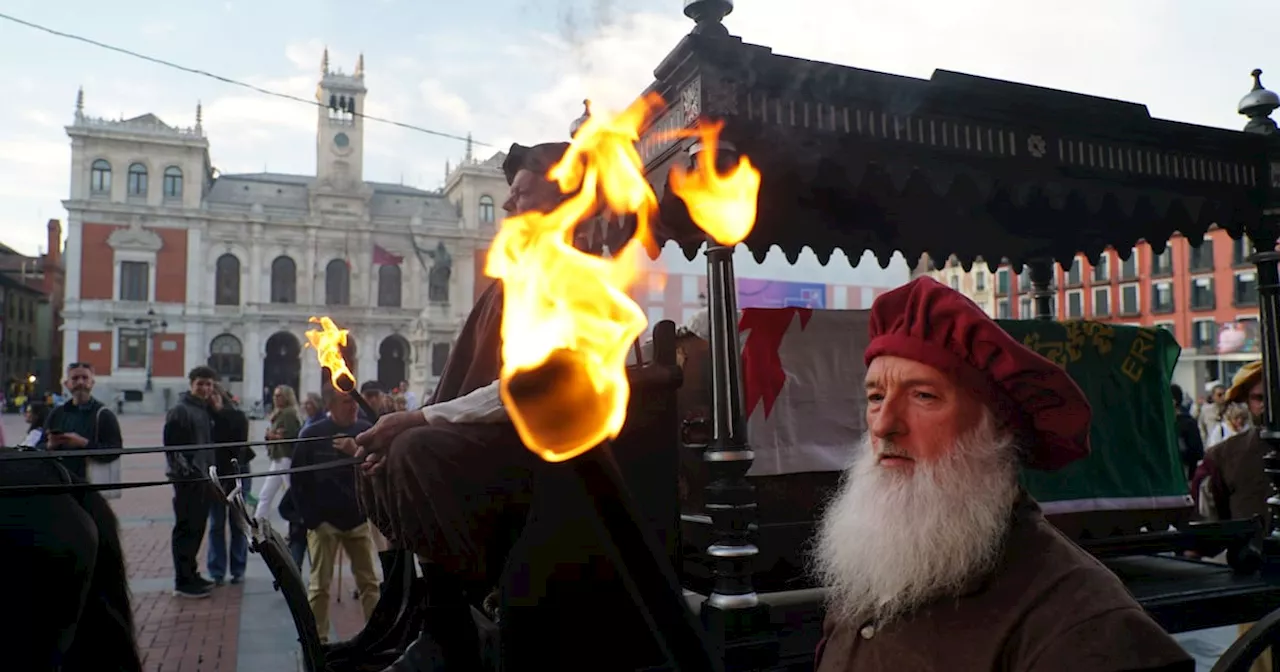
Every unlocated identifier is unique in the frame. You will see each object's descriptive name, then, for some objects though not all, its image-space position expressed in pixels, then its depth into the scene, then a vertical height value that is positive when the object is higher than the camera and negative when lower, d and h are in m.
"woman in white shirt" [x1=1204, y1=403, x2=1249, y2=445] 8.66 -0.56
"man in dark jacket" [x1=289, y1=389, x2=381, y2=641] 5.47 -1.11
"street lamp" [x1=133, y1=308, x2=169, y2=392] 41.81 +3.03
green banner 4.77 -0.27
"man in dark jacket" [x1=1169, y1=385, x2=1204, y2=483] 8.84 -0.84
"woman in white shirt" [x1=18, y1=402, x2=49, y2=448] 7.26 -0.45
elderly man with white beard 1.30 -0.28
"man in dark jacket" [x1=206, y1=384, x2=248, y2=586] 7.05 -1.29
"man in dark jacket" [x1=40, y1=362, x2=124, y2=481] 6.24 -0.32
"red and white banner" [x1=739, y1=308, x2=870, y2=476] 4.46 -0.08
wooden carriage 2.49 +0.93
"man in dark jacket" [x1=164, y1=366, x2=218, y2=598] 6.43 -0.85
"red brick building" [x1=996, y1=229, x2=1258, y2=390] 38.35 +4.28
